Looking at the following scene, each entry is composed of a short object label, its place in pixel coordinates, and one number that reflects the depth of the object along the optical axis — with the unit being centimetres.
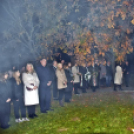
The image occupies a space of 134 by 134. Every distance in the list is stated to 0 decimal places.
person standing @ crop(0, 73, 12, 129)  728
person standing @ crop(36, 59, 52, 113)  917
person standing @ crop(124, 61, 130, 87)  1741
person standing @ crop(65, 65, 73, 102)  1103
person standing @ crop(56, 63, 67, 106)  1044
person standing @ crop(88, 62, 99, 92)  1520
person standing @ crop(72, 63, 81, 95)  1338
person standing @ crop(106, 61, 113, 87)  1628
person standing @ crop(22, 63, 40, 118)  842
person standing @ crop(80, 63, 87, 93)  1419
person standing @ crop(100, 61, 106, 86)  1693
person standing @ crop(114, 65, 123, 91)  1468
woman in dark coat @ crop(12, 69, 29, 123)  780
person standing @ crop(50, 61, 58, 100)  1005
